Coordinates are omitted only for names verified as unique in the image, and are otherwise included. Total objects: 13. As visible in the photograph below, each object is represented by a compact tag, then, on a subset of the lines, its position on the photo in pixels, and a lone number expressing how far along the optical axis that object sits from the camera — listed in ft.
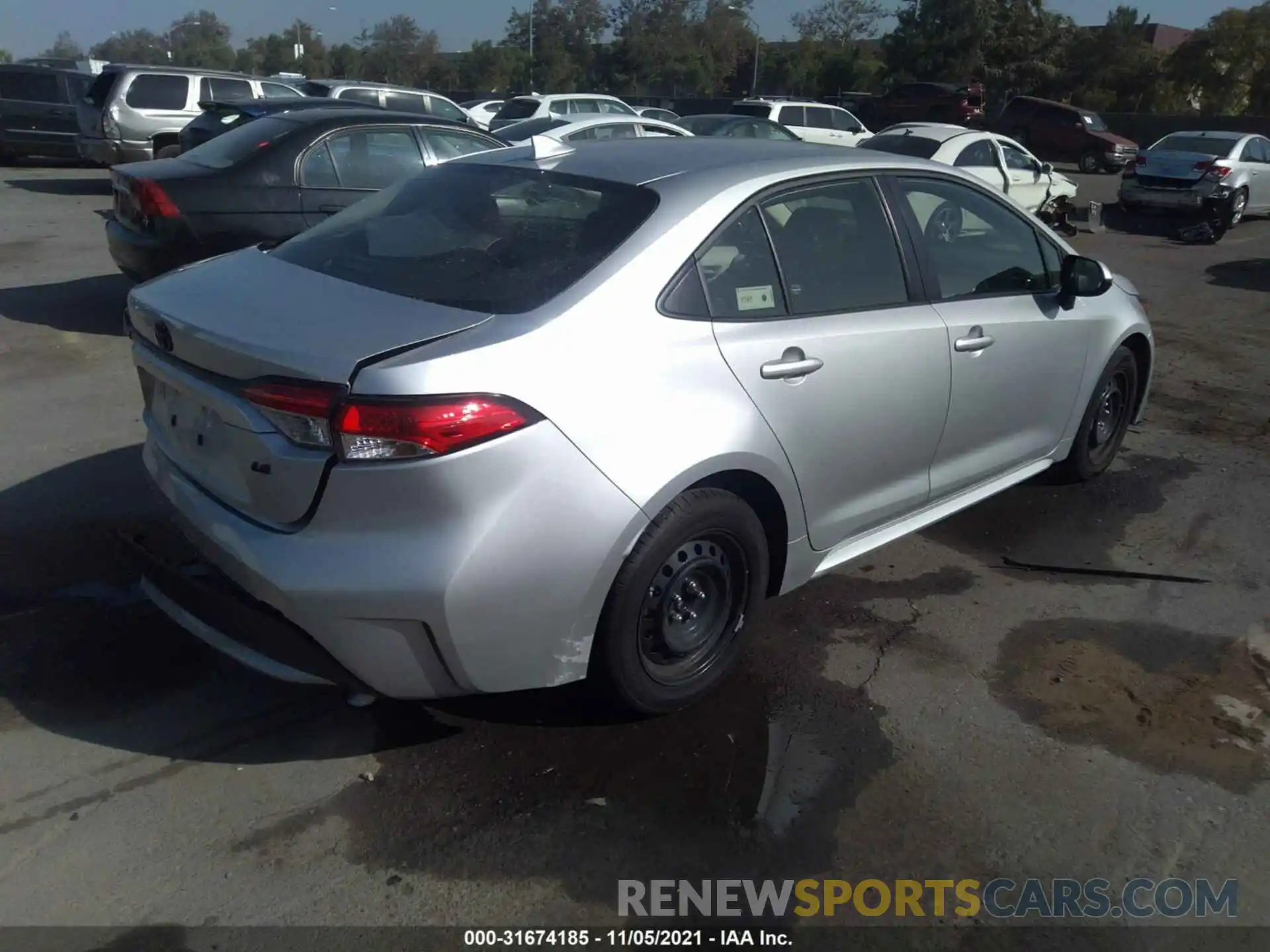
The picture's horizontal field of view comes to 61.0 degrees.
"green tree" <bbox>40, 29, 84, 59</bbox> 306.14
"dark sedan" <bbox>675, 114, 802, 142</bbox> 58.39
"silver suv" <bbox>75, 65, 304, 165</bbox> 53.72
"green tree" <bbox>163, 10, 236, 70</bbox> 285.23
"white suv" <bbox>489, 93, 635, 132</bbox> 67.05
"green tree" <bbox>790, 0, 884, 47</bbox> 212.02
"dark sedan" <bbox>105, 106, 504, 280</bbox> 24.06
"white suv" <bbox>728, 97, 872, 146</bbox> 71.00
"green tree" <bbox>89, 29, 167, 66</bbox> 304.91
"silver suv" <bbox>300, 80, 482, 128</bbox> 57.41
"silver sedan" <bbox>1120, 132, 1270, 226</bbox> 57.47
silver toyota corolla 9.04
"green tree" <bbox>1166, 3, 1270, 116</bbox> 135.33
